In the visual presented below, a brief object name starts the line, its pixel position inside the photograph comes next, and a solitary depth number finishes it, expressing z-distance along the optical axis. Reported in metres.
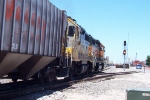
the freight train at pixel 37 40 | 7.80
